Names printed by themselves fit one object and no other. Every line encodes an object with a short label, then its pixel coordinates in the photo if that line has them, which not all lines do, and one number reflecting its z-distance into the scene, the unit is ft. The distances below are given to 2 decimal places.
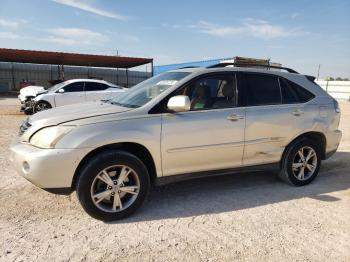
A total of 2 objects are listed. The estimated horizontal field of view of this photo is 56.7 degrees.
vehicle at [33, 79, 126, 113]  40.93
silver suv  11.70
